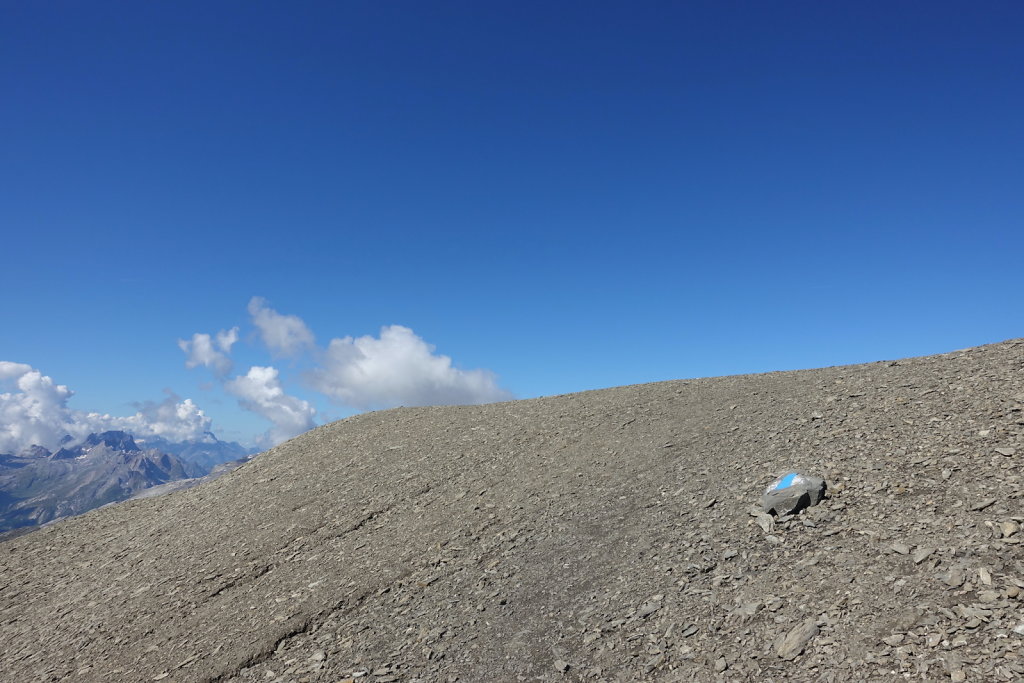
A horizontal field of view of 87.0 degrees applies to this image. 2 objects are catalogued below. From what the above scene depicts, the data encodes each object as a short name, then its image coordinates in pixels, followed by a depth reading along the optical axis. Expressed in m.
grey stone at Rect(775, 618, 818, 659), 7.99
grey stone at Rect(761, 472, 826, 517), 11.67
